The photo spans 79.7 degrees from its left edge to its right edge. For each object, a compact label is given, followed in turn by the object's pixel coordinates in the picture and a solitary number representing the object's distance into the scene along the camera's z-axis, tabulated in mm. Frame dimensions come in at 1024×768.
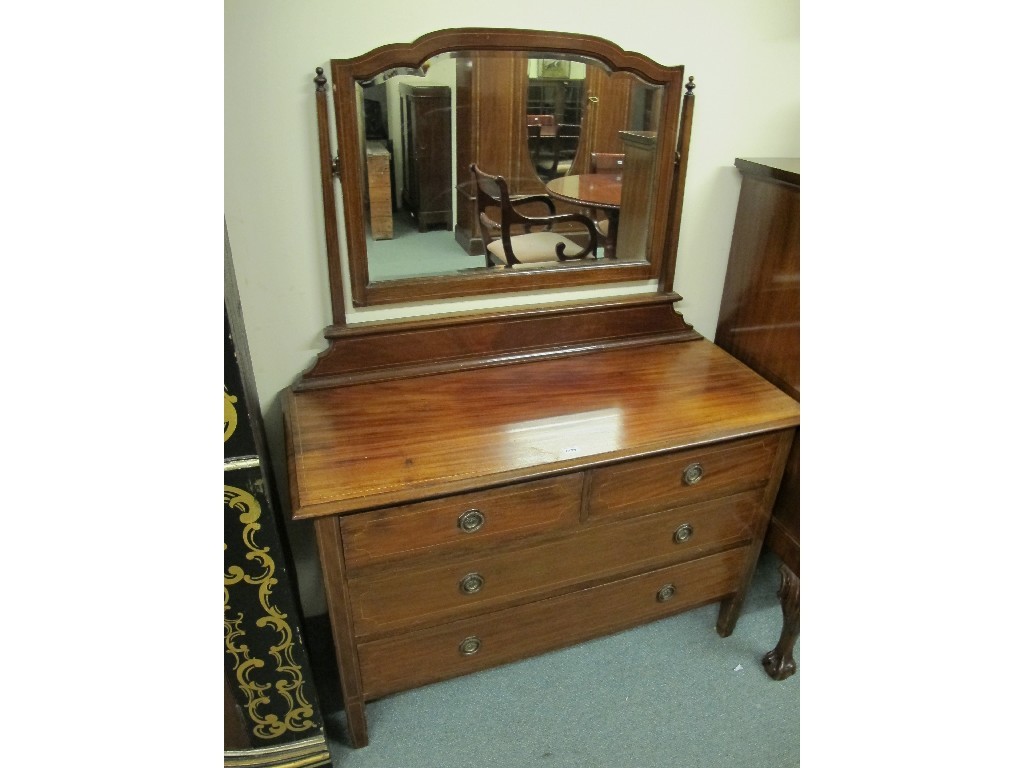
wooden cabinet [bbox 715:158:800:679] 1444
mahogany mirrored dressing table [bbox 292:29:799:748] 1175
